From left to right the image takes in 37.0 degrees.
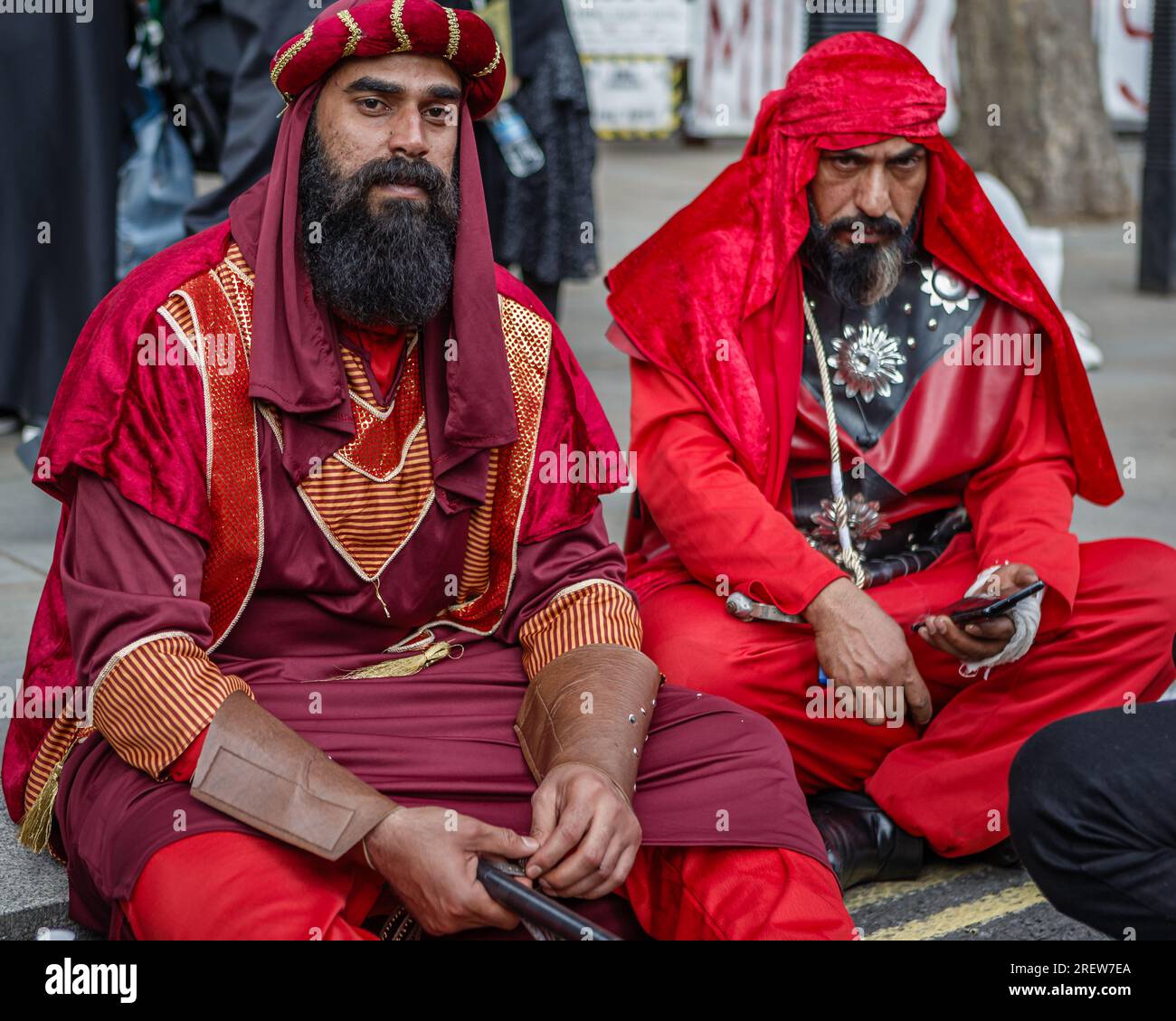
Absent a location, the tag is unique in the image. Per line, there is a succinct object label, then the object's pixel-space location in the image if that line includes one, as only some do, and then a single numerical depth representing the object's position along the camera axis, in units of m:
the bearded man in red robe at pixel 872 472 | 3.62
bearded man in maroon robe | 2.71
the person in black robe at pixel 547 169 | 6.58
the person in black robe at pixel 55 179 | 5.73
